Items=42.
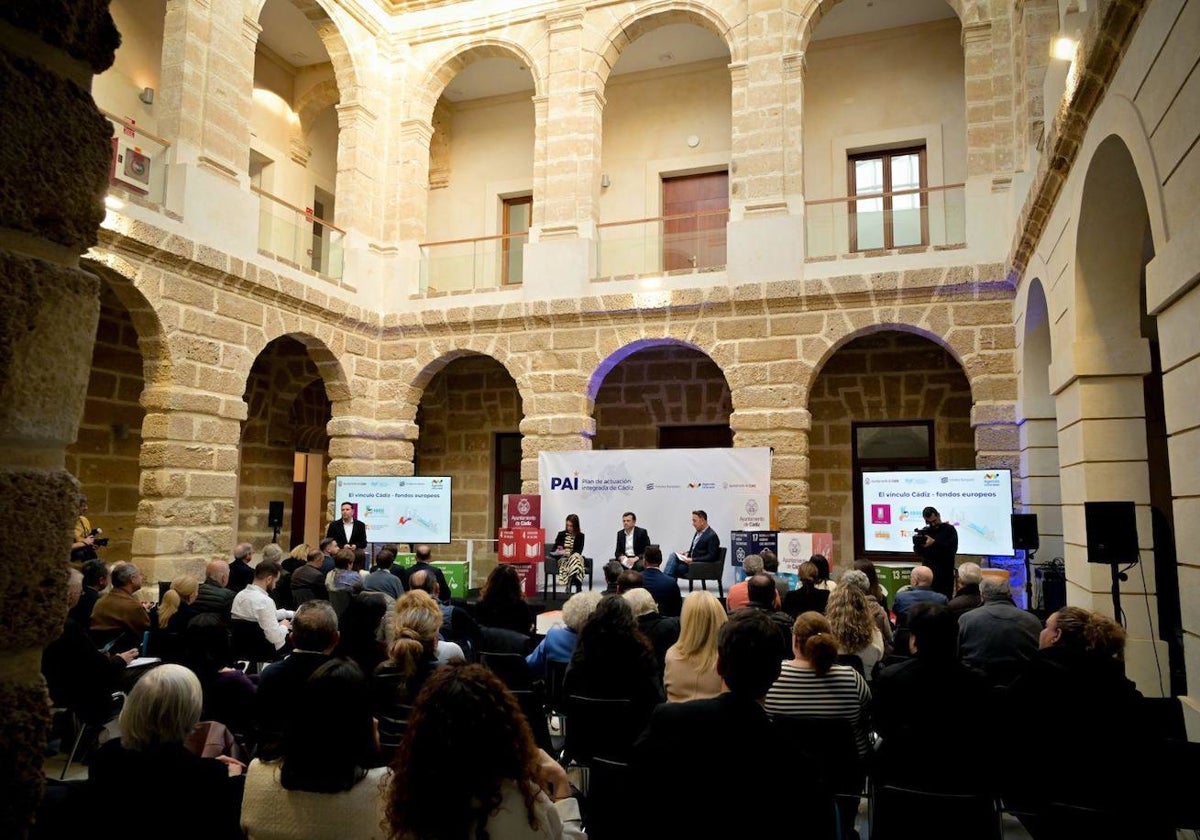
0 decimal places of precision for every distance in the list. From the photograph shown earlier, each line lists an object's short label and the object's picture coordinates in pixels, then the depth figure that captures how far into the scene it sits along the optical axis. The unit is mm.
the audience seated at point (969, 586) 4598
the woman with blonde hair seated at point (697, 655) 2889
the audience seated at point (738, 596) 4686
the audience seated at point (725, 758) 1643
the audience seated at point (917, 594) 4734
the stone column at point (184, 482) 7668
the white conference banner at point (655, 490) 8750
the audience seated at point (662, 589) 5531
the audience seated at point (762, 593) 4277
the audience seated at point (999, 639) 3658
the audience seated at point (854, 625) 3572
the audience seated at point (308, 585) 5582
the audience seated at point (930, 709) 2367
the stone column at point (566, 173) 10062
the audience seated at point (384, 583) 5613
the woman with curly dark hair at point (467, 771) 1520
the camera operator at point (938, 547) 7055
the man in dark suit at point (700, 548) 8180
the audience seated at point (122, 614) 4148
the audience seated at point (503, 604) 4074
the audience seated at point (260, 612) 4465
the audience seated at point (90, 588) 4238
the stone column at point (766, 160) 9250
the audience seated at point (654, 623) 3797
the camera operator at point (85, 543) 6391
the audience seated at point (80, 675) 3230
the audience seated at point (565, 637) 3617
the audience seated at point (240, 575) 5180
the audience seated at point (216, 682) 3020
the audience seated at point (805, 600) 4715
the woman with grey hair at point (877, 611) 4027
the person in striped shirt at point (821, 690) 2709
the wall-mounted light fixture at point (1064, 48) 5285
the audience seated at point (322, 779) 1707
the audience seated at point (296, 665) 2848
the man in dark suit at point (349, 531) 8664
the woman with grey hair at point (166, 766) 1728
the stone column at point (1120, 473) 4773
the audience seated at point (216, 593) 4579
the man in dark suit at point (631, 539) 8664
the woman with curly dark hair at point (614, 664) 2928
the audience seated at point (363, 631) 3230
